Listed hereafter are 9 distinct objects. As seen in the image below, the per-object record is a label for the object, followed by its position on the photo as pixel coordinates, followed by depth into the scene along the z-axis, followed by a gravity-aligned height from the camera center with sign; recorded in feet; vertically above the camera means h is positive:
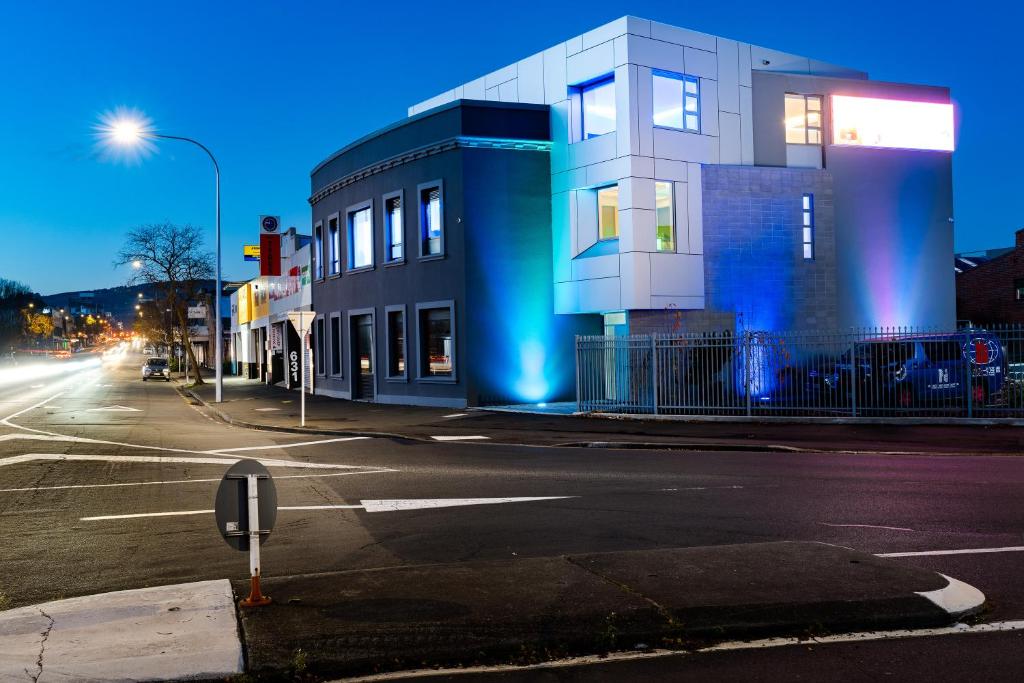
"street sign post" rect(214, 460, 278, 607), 19.90 -3.65
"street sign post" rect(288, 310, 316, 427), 73.67 +2.13
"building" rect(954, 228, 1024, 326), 145.89 +7.15
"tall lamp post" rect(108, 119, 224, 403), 92.43 +22.96
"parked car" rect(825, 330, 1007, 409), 64.54 -2.91
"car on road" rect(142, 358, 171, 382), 199.62 -4.77
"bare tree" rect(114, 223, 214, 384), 166.50 +15.88
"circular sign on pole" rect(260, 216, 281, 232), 108.99 +15.21
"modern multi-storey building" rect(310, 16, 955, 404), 83.25 +13.37
